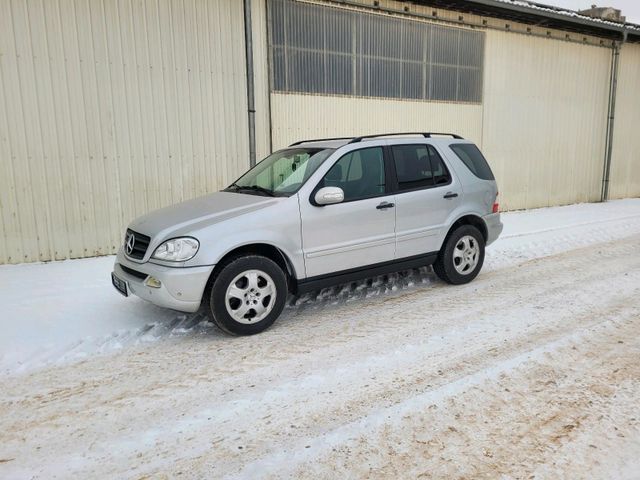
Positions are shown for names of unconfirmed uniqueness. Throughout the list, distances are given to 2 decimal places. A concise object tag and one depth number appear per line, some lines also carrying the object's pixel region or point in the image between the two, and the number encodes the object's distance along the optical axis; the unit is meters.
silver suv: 4.48
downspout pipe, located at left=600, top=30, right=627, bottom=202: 14.49
